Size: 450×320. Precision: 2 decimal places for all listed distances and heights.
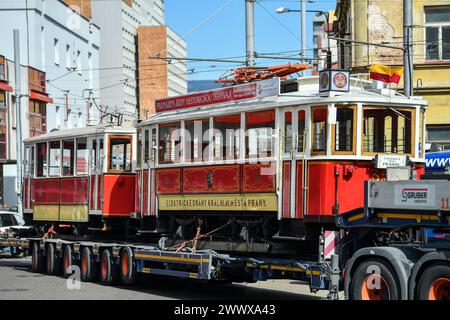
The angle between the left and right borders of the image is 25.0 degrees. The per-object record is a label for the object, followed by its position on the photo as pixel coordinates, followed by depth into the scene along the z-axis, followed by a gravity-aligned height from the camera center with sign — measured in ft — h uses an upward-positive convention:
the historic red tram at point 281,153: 51.13 +0.96
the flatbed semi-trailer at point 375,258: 42.11 -4.07
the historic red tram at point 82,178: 73.72 -0.54
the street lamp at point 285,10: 118.40 +18.84
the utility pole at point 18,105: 131.42 +9.01
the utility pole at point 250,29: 90.79 +12.88
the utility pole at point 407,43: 79.66 +10.26
